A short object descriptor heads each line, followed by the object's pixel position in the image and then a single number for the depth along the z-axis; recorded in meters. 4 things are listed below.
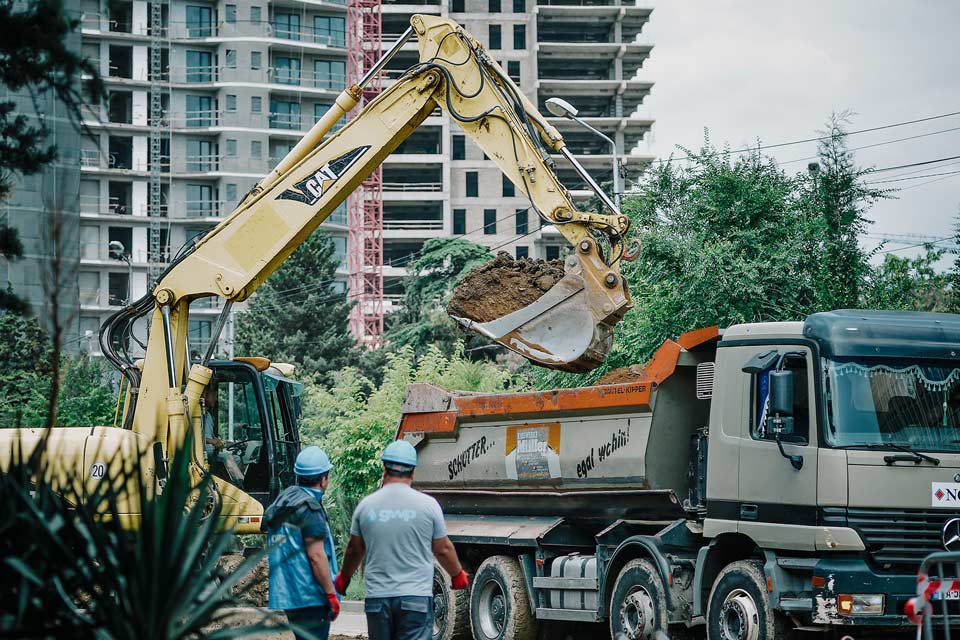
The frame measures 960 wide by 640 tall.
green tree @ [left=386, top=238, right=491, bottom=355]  67.56
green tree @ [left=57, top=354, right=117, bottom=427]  38.31
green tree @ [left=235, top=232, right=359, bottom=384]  62.75
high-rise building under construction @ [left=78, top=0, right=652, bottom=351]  83.12
